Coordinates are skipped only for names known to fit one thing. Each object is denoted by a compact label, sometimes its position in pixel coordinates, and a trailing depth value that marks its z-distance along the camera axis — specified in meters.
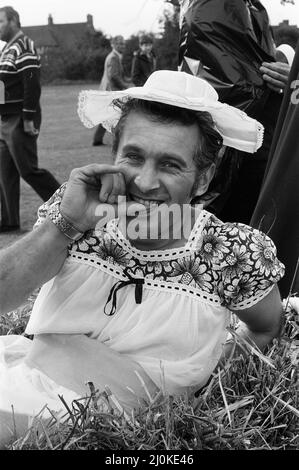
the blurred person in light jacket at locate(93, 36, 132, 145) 10.20
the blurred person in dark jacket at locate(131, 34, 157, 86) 10.59
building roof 33.81
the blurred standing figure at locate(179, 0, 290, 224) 3.10
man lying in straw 1.78
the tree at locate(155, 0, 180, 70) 13.59
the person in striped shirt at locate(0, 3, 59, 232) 5.78
